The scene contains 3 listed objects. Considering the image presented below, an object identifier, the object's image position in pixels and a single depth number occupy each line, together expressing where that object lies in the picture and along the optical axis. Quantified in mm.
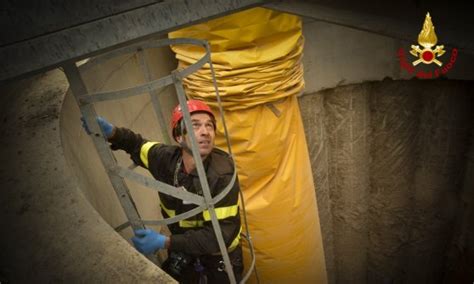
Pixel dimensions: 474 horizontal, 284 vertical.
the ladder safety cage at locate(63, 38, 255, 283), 1213
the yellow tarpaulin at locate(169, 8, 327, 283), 2203
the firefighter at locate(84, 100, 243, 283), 1847
